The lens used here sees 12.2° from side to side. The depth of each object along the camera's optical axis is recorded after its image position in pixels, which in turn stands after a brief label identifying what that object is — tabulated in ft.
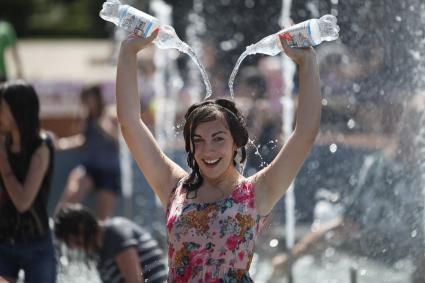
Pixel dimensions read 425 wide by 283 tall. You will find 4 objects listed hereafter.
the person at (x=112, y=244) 30.96
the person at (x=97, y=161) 51.28
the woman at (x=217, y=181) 18.78
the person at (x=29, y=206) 28.82
